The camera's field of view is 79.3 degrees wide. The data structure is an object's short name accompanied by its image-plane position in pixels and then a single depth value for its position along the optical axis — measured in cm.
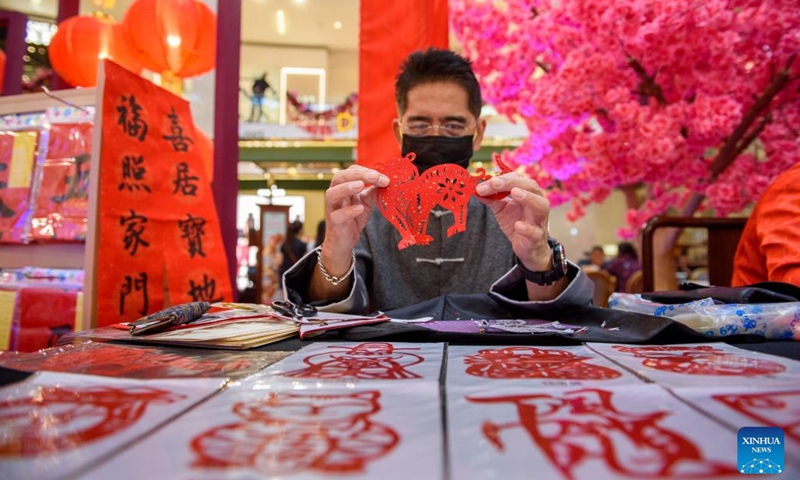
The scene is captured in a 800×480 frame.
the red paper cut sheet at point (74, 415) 40
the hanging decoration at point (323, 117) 1050
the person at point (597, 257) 784
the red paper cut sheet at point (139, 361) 66
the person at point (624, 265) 547
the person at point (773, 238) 125
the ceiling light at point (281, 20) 1037
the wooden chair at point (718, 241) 187
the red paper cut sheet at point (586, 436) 38
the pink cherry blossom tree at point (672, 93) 201
